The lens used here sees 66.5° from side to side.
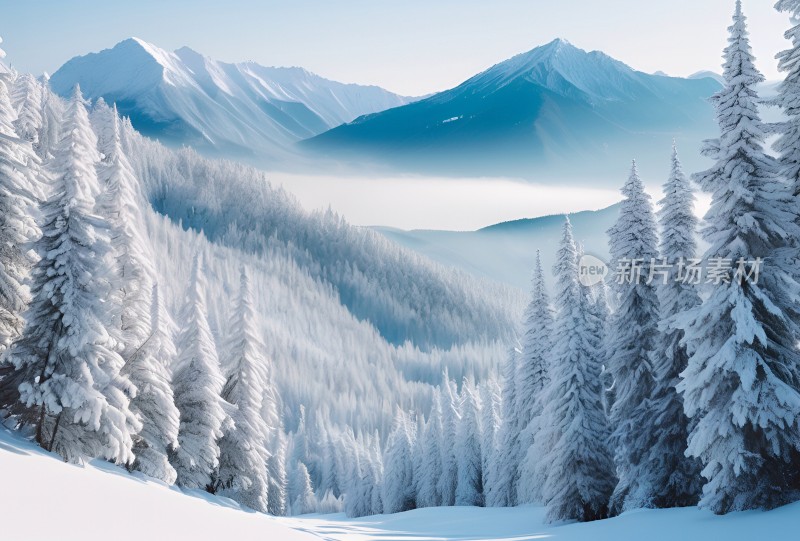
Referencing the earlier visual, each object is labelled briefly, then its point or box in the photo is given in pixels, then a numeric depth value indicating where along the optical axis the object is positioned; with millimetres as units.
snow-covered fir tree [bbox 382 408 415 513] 68188
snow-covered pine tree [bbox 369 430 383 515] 75938
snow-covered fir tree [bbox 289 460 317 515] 98812
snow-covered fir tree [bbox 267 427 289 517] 51425
